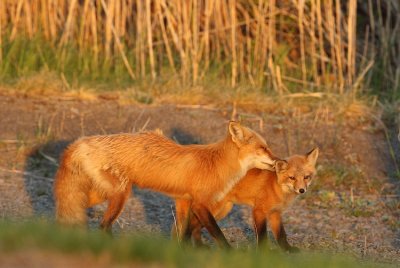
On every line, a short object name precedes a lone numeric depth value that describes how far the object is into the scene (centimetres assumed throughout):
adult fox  1575
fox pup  1606
